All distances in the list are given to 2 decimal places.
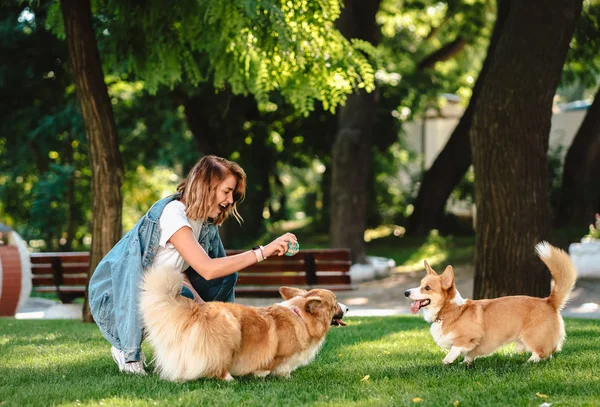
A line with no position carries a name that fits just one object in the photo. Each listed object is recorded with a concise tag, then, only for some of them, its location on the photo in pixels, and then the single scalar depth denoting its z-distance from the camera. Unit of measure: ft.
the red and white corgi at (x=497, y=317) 20.71
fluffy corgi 17.60
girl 19.10
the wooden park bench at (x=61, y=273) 44.19
